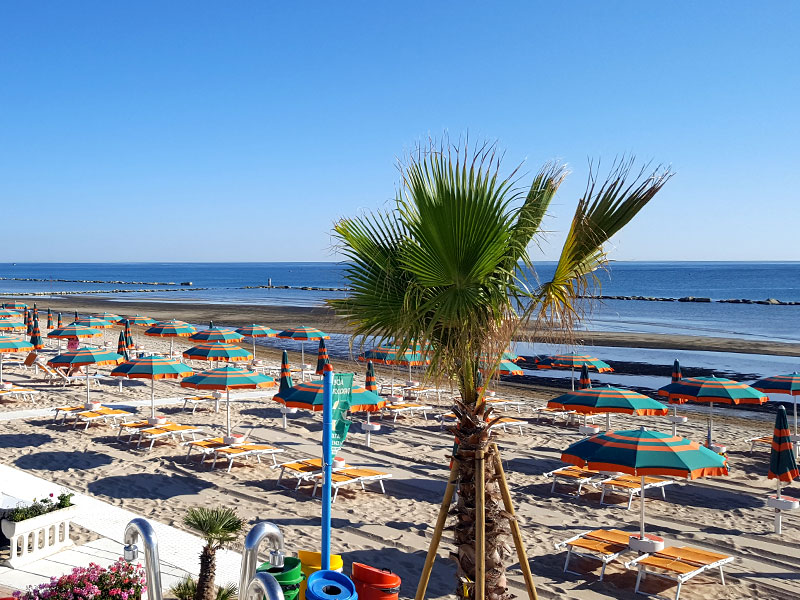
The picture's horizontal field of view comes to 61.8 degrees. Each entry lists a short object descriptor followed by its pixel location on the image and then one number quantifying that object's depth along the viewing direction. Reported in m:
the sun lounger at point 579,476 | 10.91
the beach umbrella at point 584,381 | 17.02
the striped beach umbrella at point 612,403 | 11.76
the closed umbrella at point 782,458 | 9.16
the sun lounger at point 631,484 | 10.45
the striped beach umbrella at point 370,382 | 15.10
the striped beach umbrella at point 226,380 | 12.23
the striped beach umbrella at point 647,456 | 7.55
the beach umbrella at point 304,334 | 20.66
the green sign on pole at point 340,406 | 5.07
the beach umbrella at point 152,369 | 13.88
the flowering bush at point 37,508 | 7.10
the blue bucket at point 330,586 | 4.04
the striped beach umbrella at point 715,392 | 12.35
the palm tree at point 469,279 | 3.58
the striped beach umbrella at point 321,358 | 18.12
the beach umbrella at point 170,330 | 20.75
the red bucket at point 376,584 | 5.33
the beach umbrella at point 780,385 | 13.09
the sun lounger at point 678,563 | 7.30
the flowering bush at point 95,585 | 4.93
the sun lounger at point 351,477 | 10.48
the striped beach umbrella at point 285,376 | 15.59
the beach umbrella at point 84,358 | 15.14
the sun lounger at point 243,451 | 11.77
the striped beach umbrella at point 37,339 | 21.41
